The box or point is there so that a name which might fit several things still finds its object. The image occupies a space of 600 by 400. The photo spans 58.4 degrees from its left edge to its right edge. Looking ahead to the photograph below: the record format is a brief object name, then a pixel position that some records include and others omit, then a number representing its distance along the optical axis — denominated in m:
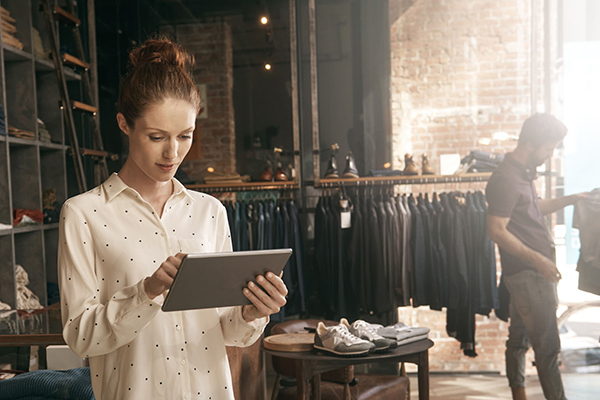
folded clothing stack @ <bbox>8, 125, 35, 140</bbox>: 3.49
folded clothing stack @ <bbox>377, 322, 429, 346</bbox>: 2.59
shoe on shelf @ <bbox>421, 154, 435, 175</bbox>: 4.10
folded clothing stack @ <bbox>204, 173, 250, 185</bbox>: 4.40
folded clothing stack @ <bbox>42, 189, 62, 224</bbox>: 3.98
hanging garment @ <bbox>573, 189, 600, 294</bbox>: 3.37
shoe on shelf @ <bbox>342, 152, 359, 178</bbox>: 4.20
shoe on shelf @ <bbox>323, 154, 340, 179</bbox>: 4.23
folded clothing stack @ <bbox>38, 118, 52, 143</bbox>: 3.92
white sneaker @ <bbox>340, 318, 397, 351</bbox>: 2.50
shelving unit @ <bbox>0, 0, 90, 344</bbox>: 3.45
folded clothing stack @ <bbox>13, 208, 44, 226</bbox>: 3.60
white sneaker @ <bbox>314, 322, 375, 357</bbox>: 2.42
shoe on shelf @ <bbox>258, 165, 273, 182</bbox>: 4.38
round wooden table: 2.44
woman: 1.13
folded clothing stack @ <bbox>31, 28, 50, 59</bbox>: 3.90
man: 3.46
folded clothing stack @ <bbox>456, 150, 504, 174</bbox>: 4.00
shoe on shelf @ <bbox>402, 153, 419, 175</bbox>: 4.10
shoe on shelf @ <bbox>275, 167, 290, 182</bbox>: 4.34
